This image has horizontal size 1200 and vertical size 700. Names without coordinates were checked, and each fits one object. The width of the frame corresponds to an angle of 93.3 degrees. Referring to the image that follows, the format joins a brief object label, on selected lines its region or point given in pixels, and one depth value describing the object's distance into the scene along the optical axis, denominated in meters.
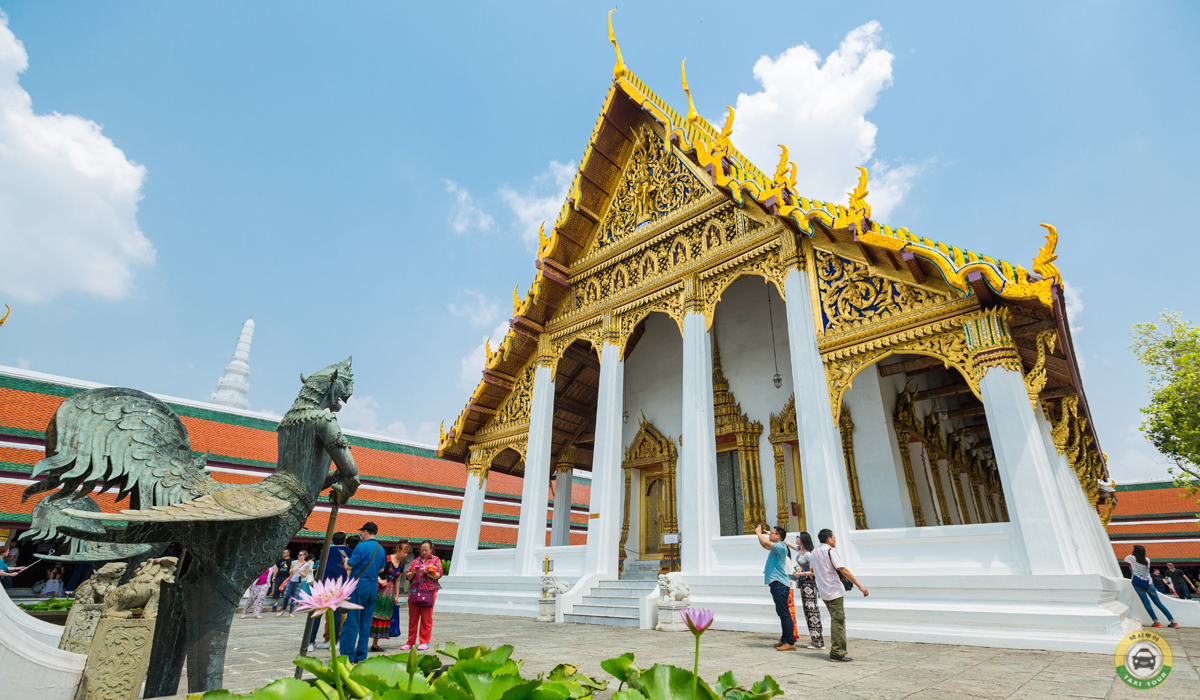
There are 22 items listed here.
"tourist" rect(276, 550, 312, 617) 9.09
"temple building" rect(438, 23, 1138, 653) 5.14
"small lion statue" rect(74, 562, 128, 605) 3.60
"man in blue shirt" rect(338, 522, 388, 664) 4.23
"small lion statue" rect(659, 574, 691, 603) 6.31
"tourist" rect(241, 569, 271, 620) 9.20
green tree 13.20
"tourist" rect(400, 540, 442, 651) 4.64
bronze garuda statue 2.17
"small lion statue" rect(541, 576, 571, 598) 7.60
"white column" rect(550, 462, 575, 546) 11.85
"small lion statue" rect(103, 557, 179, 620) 2.76
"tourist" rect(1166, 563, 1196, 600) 11.40
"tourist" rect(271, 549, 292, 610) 11.69
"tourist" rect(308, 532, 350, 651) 4.61
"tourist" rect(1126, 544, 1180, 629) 6.98
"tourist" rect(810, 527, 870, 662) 4.05
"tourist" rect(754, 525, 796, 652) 4.75
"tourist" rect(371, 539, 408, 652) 5.09
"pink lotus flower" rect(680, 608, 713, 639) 1.05
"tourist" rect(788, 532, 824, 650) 4.70
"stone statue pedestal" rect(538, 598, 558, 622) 7.47
